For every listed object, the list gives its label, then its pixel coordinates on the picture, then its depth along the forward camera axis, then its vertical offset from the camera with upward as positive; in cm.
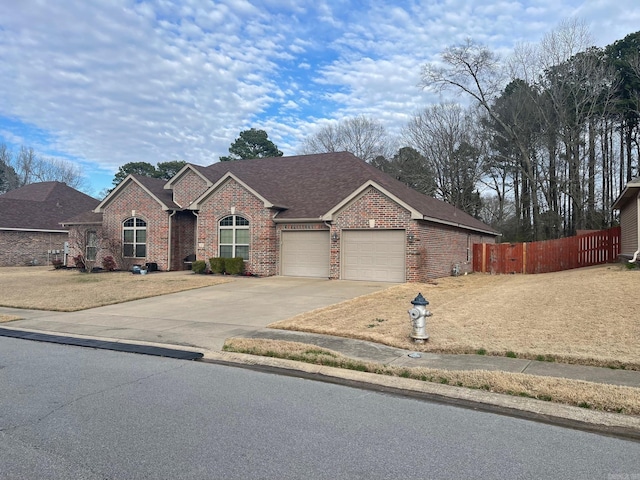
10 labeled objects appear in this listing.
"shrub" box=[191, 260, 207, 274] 2208 -97
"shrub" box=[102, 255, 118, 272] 2484 -97
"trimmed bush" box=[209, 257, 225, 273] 2152 -86
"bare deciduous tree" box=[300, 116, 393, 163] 4759 +1067
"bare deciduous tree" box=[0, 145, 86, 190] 5919 +932
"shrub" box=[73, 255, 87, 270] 2580 -94
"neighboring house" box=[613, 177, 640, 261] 1717 +109
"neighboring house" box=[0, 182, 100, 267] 3105 +127
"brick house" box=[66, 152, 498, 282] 1866 +111
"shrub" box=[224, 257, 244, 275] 2111 -93
